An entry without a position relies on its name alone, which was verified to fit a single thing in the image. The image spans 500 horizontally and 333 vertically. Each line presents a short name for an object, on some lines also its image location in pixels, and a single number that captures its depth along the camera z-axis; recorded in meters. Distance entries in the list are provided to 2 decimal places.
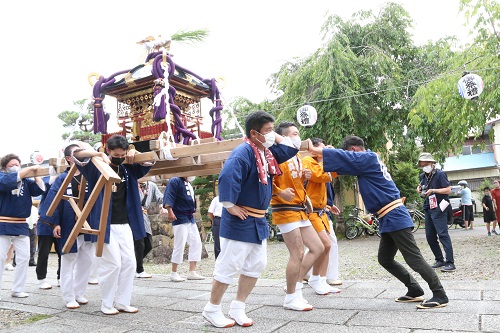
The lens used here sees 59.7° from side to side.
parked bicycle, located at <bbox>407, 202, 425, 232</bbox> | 18.22
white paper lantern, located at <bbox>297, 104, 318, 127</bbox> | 10.97
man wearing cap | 6.73
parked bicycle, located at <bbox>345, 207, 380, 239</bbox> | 15.69
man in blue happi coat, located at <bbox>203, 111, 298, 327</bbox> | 3.71
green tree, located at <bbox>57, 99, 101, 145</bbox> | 23.58
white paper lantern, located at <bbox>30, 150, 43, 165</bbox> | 5.44
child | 13.45
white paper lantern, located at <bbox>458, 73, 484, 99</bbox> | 9.33
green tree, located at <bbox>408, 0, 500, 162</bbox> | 10.05
